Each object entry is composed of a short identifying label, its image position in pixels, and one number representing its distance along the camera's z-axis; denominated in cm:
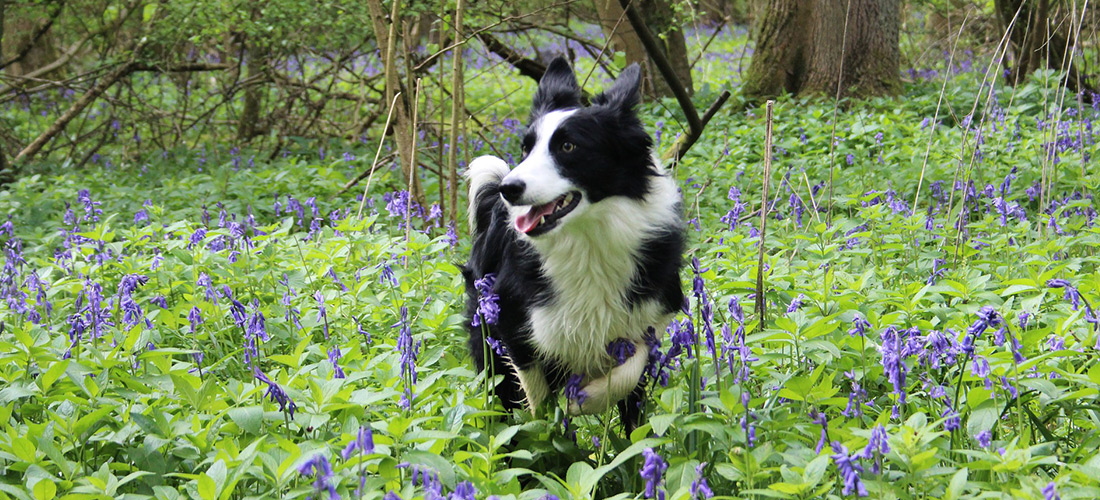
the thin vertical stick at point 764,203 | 332
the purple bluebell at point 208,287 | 375
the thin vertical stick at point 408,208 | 426
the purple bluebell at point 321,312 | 370
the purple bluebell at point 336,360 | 292
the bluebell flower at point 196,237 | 458
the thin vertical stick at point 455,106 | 518
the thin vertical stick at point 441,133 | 559
